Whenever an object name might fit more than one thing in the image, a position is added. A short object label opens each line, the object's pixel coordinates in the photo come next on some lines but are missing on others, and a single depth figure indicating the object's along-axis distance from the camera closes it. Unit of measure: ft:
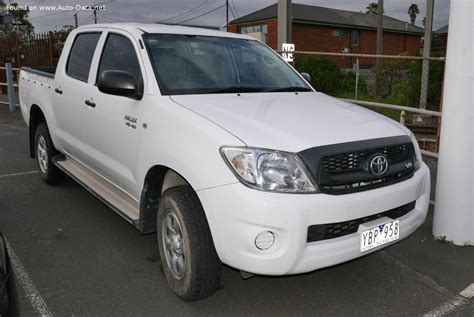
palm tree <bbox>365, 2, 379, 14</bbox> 215.88
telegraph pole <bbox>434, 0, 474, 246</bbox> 12.91
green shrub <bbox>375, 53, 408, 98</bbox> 53.67
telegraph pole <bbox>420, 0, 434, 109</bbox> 54.39
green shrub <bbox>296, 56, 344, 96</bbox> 73.04
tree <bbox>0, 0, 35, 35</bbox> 155.62
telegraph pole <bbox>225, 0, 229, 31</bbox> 173.37
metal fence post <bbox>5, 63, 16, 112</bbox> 40.47
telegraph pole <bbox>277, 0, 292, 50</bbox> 29.32
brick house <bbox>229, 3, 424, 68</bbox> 124.57
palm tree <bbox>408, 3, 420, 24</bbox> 224.74
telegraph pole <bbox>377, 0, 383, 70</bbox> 87.29
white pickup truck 8.81
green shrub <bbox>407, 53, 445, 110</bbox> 48.34
